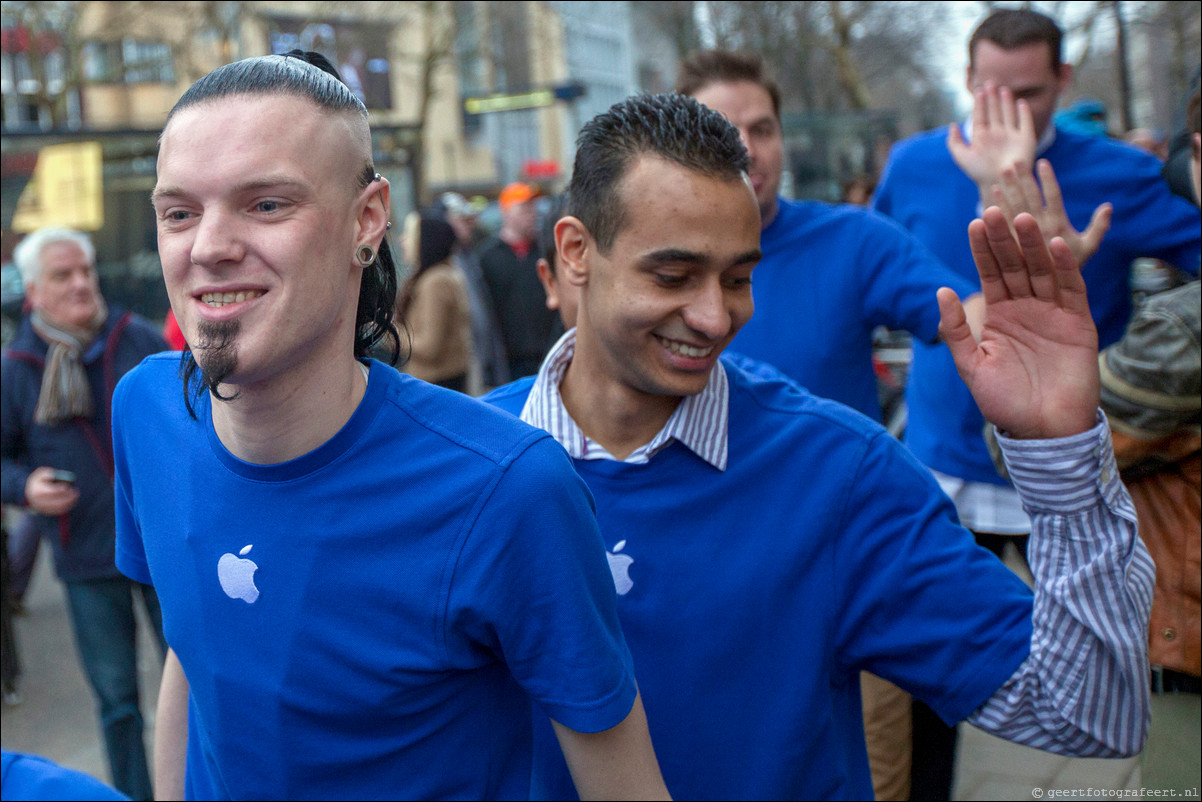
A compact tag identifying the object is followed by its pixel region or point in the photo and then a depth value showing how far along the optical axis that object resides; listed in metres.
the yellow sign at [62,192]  8.98
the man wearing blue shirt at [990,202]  3.49
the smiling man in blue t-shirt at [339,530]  1.49
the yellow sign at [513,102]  23.25
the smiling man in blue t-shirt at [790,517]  1.59
